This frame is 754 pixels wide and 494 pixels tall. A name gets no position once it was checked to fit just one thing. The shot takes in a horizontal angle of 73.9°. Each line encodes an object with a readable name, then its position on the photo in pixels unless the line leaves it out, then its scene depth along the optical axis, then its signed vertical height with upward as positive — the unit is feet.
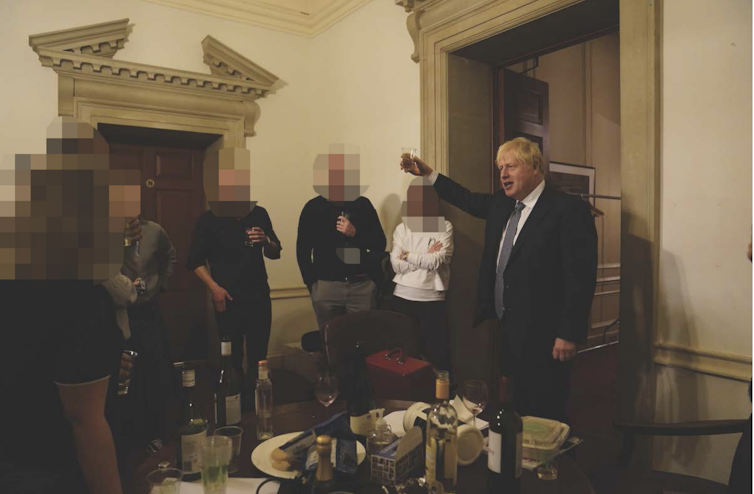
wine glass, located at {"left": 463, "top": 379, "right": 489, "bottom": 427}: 4.62 -1.40
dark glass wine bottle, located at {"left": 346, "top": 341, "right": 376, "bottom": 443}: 4.55 -1.49
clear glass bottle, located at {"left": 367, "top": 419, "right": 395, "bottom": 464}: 4.30 -1.72
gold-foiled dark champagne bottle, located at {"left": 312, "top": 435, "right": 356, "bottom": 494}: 3.09 -1.36
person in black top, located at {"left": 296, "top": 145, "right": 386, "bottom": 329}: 10.27 -0.07
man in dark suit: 6.99 -0.50
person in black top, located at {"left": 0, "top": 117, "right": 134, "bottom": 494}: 3.20 -0.49
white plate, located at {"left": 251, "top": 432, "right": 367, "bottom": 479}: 4.00 -1.81
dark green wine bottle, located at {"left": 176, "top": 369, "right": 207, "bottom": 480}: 4.03 -1.62
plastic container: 4.09 -1.62
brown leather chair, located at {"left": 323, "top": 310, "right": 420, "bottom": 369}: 7.39 -1.38
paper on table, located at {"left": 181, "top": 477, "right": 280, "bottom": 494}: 3.81 -1.87
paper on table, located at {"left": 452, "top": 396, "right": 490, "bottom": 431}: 4.76 -1.63
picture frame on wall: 15.46 +2.16
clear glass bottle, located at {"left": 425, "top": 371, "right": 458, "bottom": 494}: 3.69 -1.59
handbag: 6.94 -1.86
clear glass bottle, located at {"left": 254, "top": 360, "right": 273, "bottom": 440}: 4.83 -1.55
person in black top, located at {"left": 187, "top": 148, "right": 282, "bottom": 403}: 10.05 -0.48
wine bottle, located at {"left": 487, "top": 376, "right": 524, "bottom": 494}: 3.72 -1.55
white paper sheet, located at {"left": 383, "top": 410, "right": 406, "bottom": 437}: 4.79 -1.78
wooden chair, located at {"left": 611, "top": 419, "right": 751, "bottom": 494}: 4.88 -2.37
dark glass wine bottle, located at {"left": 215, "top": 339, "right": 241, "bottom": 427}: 4.99 -1.53
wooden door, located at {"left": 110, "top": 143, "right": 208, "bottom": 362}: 14.44 +0.87
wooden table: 3.87 -1.88
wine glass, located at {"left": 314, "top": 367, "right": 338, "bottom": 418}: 5.14 -1.46
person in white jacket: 9.65 -0.48
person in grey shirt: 8.09 -1.79
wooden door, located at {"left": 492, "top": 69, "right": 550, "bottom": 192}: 11.50 +3.18
